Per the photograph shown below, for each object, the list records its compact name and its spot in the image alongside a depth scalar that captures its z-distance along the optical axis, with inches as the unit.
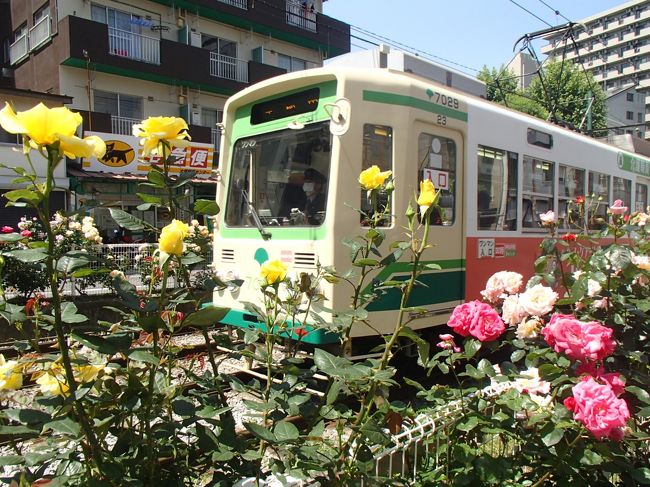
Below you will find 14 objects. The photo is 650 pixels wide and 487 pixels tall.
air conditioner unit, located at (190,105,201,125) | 733.3
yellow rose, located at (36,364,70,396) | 55.1
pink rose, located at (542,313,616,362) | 68.3
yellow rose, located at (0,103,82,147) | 47.4
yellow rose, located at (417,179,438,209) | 68.3
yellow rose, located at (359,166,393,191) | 74.8
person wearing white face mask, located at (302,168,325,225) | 190.9
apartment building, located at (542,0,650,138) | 2839.6
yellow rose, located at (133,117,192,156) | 60.1
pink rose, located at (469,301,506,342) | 70.1
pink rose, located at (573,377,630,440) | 62.6
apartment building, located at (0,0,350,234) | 622.8
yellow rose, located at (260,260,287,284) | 63.8
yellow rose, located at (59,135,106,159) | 49.0
